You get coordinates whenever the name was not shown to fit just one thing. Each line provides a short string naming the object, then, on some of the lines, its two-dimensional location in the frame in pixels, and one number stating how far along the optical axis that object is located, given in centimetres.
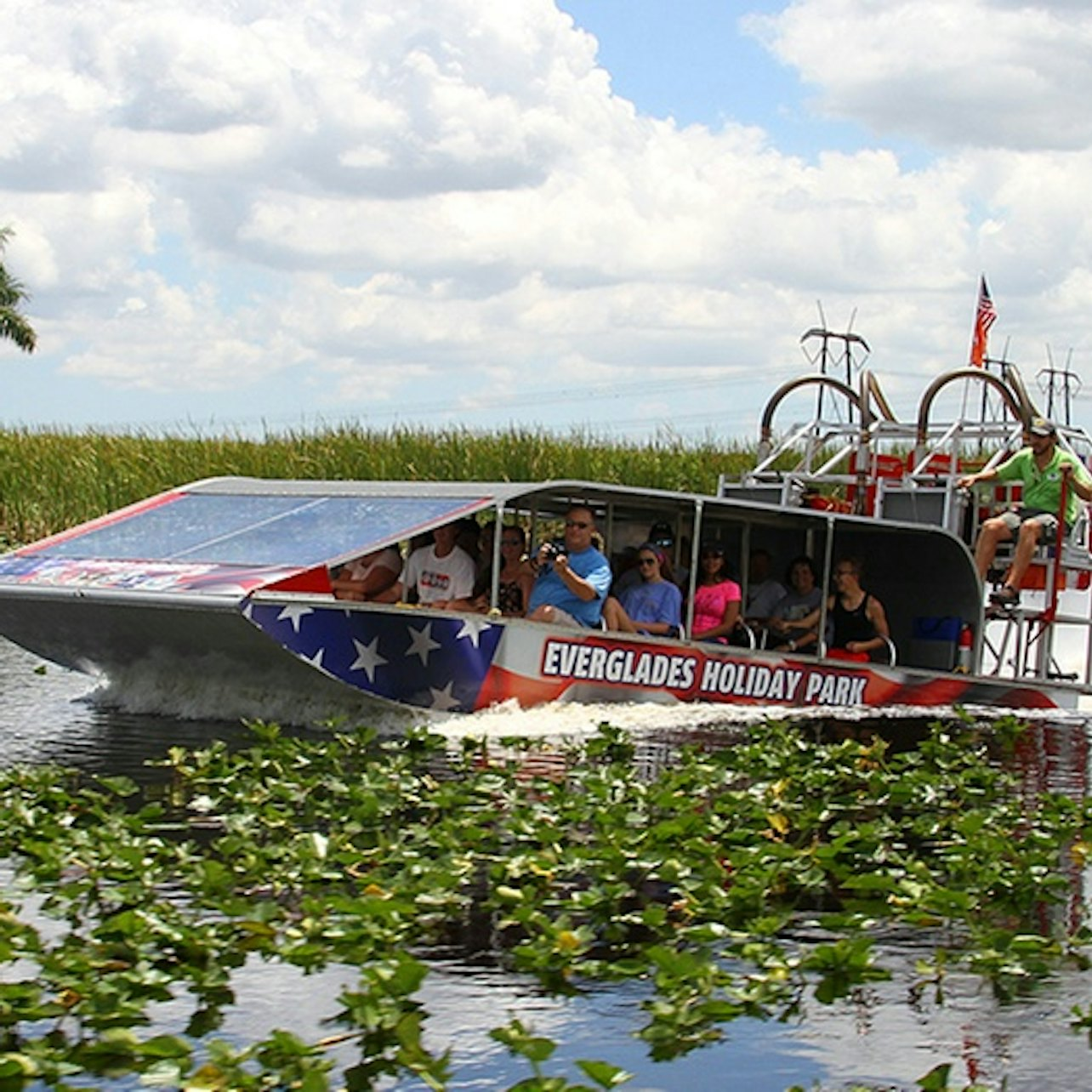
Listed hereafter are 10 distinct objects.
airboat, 1493
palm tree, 6931
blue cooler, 1966
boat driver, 1889
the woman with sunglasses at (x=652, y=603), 1712
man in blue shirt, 1608
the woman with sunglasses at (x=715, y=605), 1770
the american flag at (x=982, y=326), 2222
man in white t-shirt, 1655
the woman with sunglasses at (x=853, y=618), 1892
